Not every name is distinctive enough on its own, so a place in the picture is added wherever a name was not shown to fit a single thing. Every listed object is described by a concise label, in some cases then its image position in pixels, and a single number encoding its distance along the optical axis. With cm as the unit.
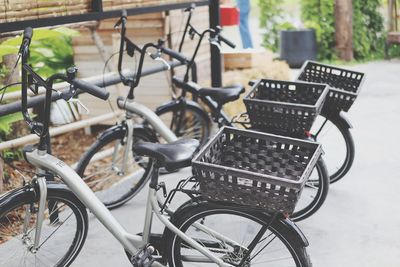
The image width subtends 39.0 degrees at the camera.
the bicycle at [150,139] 376
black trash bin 988
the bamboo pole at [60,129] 400
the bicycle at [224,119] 416
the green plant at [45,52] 416
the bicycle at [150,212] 262
